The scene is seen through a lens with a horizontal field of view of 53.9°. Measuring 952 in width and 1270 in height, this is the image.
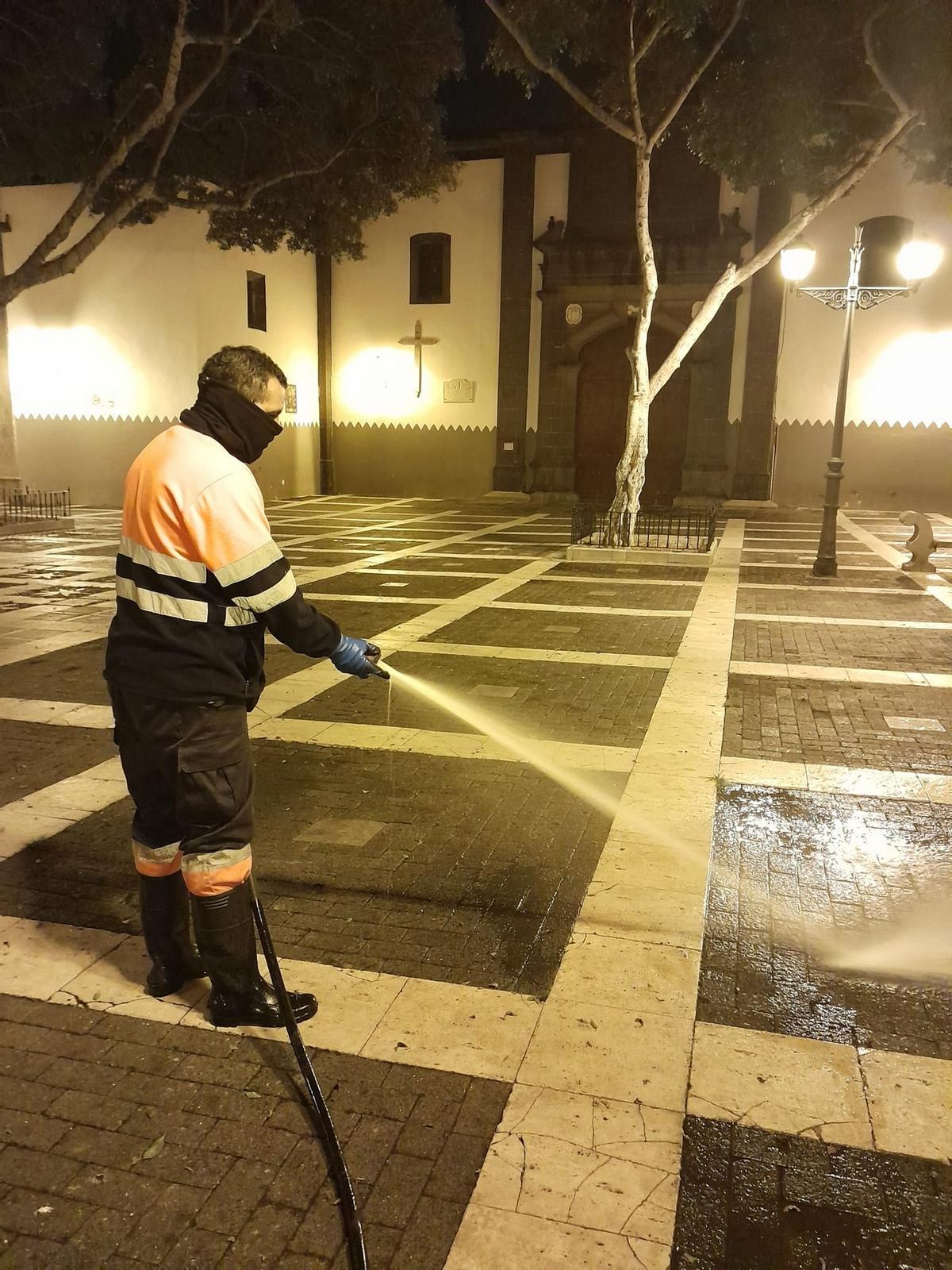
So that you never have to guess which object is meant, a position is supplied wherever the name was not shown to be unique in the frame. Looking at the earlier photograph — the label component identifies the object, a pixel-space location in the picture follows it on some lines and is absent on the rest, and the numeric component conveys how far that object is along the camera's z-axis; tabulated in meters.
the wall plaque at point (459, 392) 24.28
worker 2.67
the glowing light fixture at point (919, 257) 11.70
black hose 2.15
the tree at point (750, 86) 11.76
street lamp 11.77
